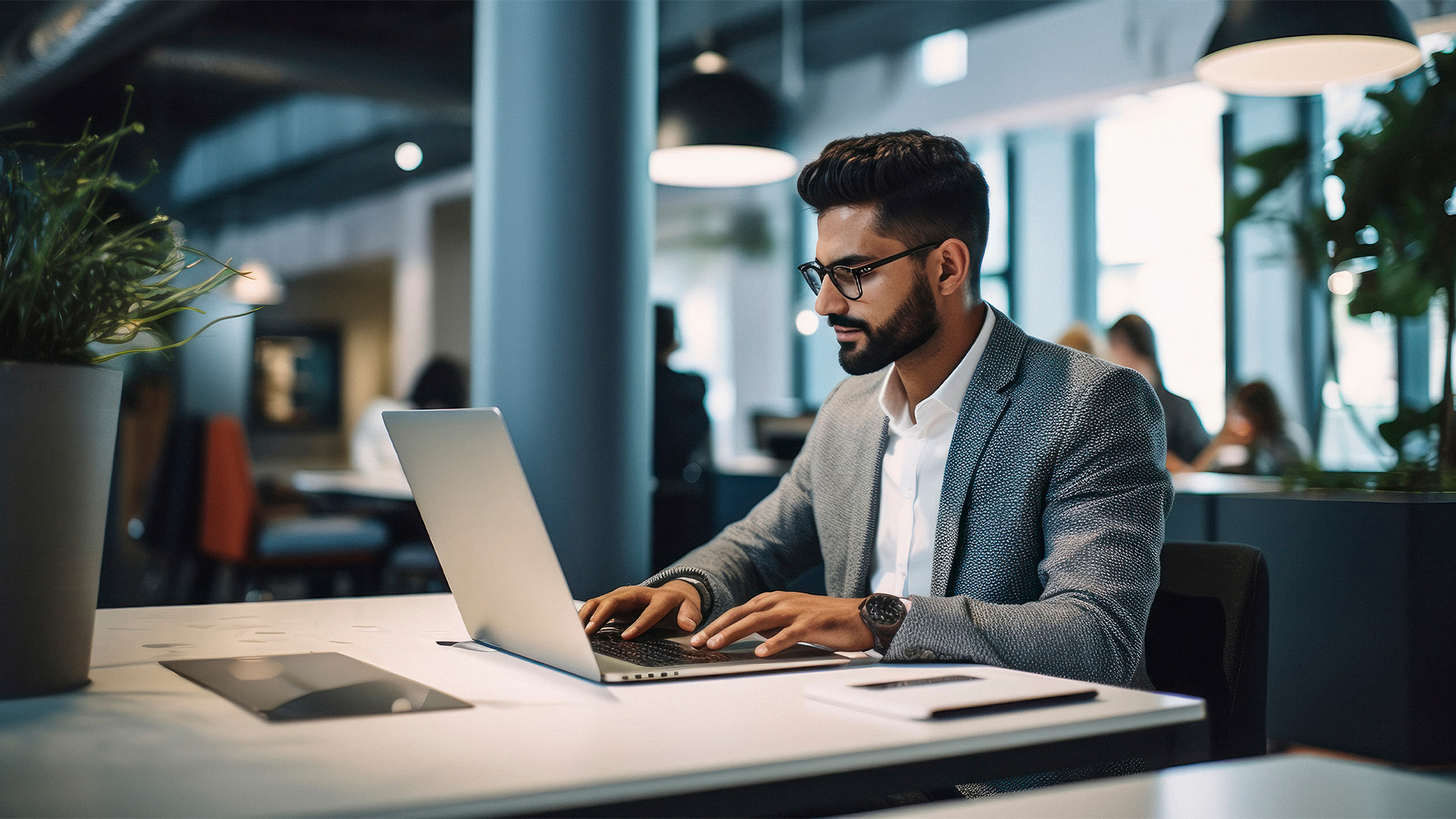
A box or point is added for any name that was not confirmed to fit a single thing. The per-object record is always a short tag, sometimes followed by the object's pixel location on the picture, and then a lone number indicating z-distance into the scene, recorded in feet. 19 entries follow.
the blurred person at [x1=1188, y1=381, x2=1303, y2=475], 17.66
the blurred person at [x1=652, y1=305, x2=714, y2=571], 15.51
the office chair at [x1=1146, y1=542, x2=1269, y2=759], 4.85
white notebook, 3.29
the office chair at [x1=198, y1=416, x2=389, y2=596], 15.40
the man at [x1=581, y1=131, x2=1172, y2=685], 4.42
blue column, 8.57
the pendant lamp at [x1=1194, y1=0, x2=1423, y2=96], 11.07
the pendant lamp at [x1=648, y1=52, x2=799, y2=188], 15.33
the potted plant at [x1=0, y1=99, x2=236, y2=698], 3.54
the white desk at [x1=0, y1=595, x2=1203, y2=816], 2.57
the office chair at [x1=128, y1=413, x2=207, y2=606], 15.70
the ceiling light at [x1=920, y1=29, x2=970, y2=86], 26.35
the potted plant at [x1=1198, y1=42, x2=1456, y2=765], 10.44
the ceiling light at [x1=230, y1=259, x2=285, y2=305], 31.93
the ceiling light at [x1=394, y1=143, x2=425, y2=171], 31.55
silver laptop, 3.75
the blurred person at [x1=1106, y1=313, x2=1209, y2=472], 15.93
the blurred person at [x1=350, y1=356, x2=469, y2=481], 18.62
